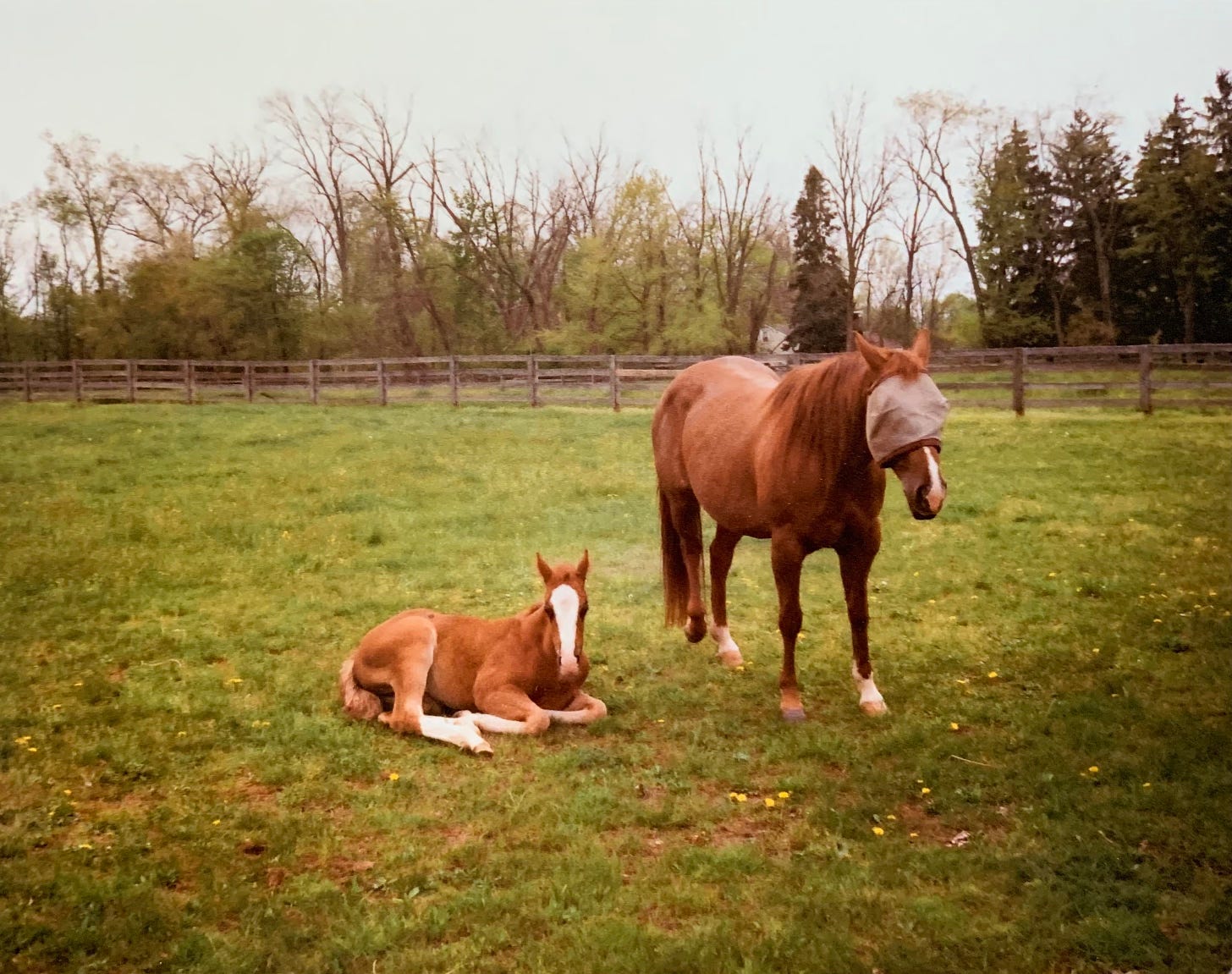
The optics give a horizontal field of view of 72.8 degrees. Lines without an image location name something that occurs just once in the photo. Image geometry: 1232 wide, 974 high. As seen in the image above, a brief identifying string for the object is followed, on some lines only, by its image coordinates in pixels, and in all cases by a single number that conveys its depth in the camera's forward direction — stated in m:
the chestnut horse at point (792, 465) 3.63
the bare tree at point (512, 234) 31.47
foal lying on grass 4.11
